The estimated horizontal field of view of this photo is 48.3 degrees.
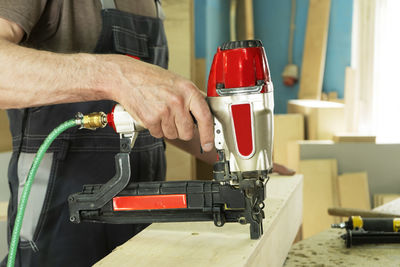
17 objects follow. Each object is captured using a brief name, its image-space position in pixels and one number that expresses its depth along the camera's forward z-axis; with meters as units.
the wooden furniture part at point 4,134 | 1.99
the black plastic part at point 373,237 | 1.40
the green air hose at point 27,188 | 0.96
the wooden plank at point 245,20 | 4.56
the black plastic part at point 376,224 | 1.42
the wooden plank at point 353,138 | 3.68
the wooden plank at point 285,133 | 4.05
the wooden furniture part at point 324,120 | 3.99
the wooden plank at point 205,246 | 0.94
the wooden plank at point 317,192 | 3.66
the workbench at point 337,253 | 1.31
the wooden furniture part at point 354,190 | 3.61
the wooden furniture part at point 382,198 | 3.56
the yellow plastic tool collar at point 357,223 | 1.44
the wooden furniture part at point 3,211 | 1.70
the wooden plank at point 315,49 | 4.41
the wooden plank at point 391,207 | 1.84
